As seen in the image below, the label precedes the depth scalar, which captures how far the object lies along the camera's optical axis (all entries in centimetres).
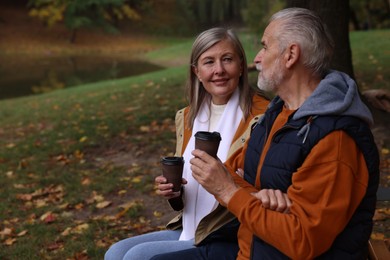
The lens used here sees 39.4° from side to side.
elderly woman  272
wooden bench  255
